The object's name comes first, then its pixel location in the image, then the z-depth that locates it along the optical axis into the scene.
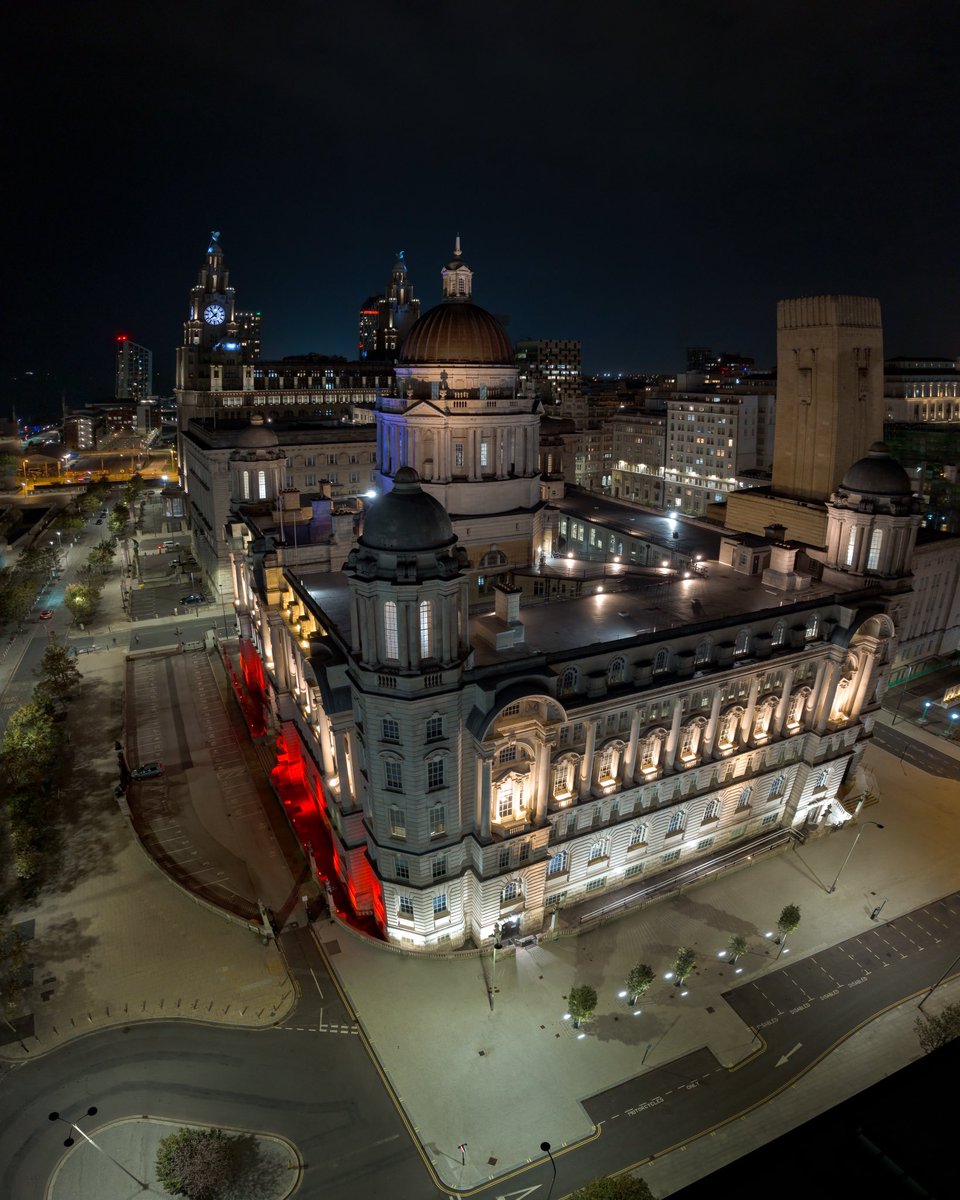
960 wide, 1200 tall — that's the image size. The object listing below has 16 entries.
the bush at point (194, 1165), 33.84
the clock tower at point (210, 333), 171.75
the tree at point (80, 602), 99.50
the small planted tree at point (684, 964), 45.78
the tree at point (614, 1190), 30.97
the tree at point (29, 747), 62.16
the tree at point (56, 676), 75.75
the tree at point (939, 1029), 40.88
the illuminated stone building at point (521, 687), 43.56
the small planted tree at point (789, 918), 48.84
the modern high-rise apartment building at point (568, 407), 179.70
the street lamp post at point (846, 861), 56.41
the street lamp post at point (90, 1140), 36.65
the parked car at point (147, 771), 68.00
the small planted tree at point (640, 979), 44.28
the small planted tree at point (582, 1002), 42.94
